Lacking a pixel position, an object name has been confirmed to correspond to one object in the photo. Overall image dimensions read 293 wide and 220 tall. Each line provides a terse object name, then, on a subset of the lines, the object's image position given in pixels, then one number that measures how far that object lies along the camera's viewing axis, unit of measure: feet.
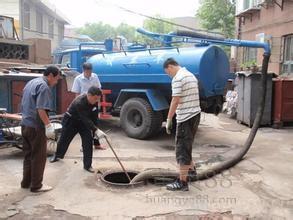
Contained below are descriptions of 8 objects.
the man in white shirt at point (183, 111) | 17.80
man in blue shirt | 16.56
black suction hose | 19.20
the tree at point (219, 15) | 104.83
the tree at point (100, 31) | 242.99
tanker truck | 27.71
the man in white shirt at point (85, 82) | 26.13
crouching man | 19.76
